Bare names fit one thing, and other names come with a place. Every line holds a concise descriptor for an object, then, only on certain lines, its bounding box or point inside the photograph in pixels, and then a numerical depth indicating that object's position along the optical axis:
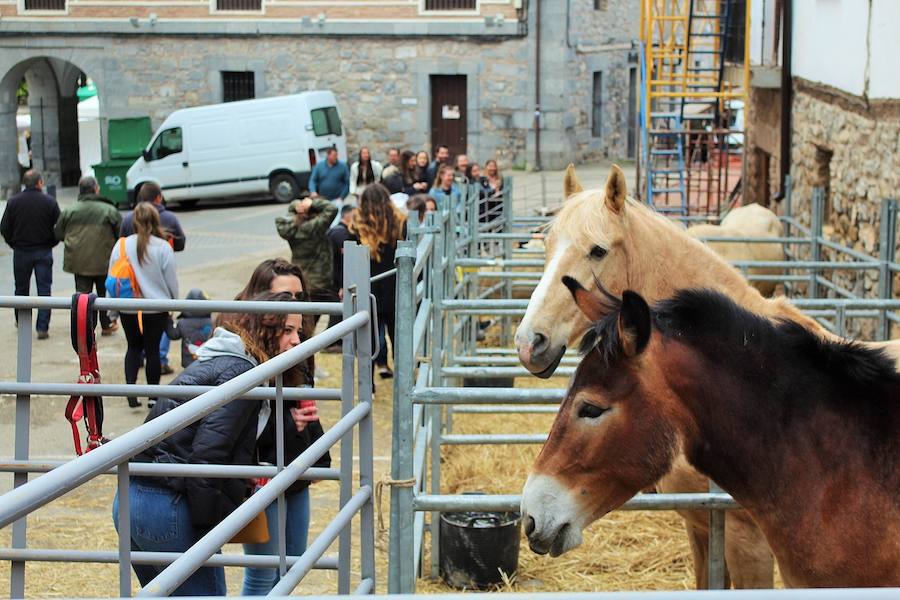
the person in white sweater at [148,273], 9.20
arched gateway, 30.30
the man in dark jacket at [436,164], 17.50
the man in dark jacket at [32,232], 12.18
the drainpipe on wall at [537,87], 28.80
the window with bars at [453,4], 29.25
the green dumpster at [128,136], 27.98
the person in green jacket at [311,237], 11.57
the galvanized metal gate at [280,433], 2.96
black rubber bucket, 5.85
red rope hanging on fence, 3.96
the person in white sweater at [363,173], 17.50
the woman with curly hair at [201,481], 3.79
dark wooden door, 29.78
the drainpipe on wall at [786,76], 13.58
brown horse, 3.04
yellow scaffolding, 17.25
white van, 25.22
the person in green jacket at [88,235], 11.09
